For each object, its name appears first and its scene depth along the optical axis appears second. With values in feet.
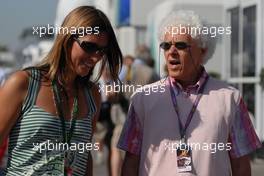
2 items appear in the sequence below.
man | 17.36
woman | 15.71
